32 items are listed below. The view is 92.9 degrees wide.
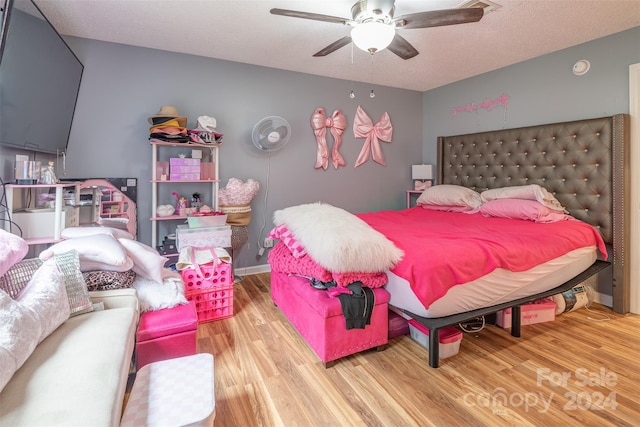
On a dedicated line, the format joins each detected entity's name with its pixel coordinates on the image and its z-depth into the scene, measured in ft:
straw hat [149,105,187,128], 8.91
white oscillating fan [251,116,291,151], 10.32
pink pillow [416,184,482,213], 10.75
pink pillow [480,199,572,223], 8.54
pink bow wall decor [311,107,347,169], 11.99
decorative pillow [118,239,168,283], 5.93
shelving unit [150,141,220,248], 9.18
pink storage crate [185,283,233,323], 7.48
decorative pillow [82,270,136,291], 5.40
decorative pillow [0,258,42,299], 4.31
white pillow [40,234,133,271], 5.22
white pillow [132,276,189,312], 5.62
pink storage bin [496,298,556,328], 7.37
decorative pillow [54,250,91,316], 4.71
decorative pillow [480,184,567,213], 8.87
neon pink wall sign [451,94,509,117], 11.11
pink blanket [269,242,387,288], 5.83
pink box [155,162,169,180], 9.51
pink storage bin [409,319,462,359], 6.07
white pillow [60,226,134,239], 6.05
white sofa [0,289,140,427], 2.77
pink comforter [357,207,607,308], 5.37
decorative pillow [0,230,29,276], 4.09
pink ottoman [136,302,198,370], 5.08
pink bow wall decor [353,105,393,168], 12.96
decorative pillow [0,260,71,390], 3.14
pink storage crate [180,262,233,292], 7.23
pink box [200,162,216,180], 10.14
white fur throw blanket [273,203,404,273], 5.59
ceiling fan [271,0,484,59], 5.80
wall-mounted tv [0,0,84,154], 5.24
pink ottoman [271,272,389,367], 5.66
